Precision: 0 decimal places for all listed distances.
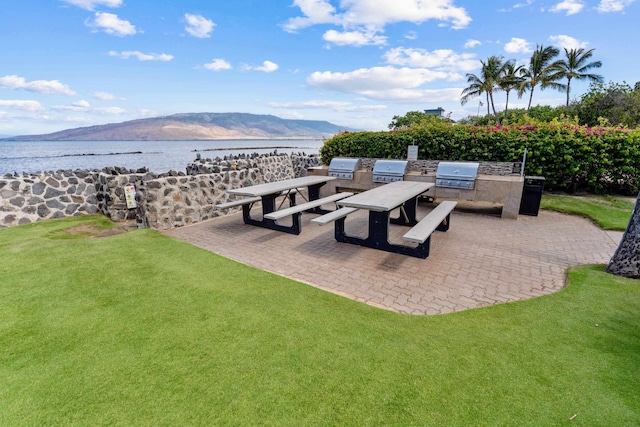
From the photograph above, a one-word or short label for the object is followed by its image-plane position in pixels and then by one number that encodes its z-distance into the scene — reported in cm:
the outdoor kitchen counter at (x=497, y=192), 724
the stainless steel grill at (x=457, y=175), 768
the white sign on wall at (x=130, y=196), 743
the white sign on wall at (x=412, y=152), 975
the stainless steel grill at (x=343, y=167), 945
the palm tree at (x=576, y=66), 3077
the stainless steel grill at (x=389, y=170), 870
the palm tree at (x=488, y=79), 3353
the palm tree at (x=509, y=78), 3241
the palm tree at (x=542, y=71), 3055
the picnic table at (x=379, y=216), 476
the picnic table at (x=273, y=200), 610
